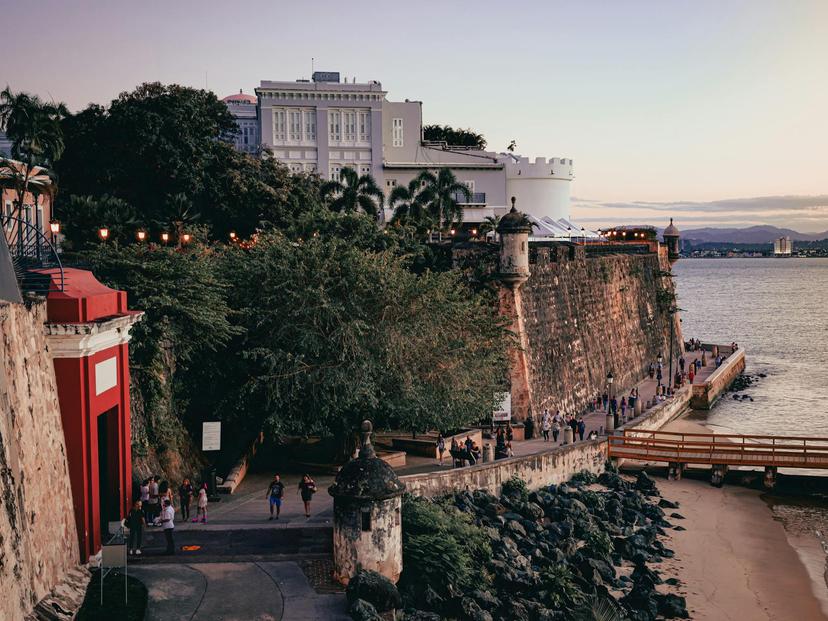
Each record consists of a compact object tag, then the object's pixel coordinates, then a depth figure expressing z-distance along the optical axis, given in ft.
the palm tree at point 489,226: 182.95
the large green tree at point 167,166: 148.36
